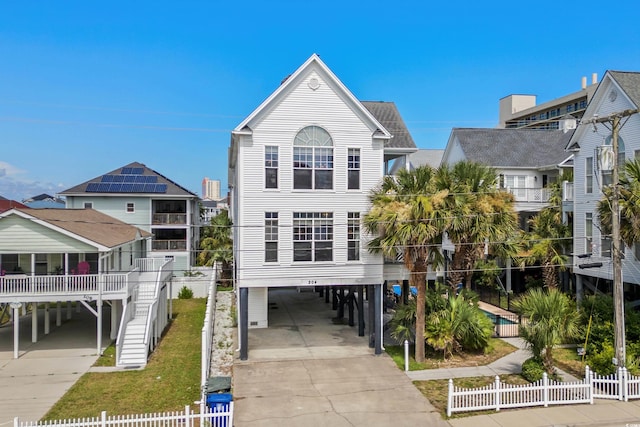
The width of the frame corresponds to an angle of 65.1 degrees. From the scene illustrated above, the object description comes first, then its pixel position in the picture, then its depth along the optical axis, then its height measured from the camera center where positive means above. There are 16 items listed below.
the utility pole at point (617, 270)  16.09 -1.51
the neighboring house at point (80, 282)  21.20 -2.48
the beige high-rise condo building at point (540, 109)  72.62 +18.44
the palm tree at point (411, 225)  18.28 -0.02
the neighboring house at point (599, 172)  21.95 +2.52
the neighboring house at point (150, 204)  40.59 +1.82
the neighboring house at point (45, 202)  45.99 +2.41
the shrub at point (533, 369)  16.64 -4.87
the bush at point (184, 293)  36.78 -4.98
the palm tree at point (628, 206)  17.33 +0.64
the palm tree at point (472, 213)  19.50 +0.47
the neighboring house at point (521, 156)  34.25 +4.96
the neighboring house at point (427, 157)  46.03 +6.35
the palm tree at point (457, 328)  19.38 -4.10
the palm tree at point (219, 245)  39.69 -1.63
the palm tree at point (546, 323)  16.42 -3.30
